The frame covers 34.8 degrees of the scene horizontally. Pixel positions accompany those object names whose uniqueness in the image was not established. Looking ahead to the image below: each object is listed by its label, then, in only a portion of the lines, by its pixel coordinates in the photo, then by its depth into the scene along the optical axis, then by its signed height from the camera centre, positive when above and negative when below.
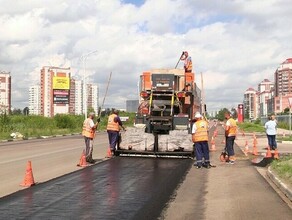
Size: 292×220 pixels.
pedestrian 20.75 -0.39
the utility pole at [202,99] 22.05 +1.18
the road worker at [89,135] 16.39 -0.34
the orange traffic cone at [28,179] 11.06 -1.27
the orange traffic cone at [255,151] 20.89 -1.21
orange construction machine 18.58 +0.41
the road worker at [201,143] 15.62 -0.62
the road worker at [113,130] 19.25 -0.19
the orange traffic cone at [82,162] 15.68 -1.23
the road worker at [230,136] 17.00 -0.42
